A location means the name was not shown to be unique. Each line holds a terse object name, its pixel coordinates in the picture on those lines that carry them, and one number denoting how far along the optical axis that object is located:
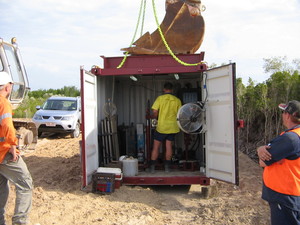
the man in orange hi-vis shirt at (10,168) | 3.87
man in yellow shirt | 6.84
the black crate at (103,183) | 5.95
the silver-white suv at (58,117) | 12.97
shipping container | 5.71
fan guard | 6.13
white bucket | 6.59
